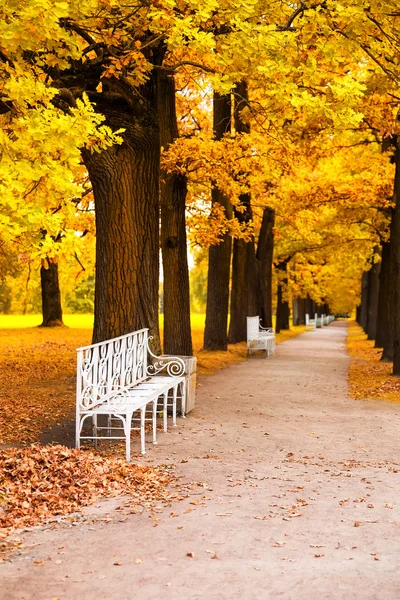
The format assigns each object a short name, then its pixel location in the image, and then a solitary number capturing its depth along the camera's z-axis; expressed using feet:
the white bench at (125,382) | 32.55
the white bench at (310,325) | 194.14
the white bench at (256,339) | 90.17
